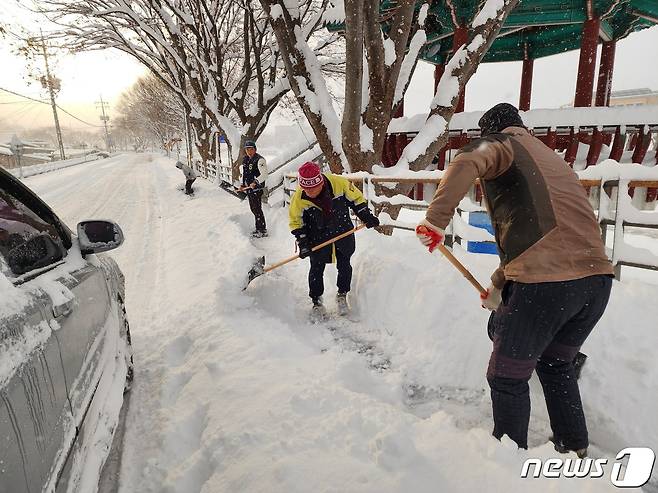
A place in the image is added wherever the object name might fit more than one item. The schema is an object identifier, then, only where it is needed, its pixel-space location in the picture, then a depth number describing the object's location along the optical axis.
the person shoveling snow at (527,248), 1.80
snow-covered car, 1.20
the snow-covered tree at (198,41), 11.21
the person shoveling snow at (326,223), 4.17
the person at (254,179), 8.12
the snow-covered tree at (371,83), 5.27
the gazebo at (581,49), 8.82
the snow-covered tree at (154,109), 35.72
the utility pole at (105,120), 91.06
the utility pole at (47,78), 10.97
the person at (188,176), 13.89
